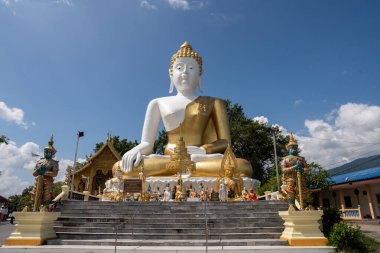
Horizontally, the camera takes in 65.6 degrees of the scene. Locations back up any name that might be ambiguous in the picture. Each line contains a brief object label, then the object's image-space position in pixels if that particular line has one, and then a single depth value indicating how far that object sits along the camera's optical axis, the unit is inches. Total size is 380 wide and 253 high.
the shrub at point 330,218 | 362.6
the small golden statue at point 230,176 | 567.2
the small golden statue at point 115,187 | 554.0
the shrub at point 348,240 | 300.2
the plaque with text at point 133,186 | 506.6
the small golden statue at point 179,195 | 519.4
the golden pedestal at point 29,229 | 308.5
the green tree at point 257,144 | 1391.0
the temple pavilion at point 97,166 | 1052.5
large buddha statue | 623.5
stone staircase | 315.0
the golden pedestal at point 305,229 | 292.4
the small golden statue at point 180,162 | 611.8
